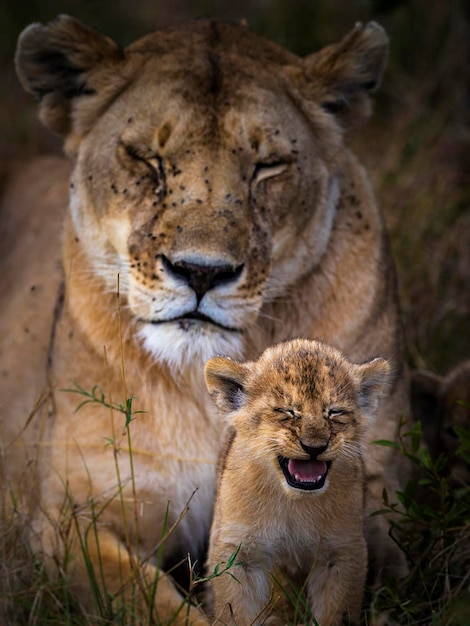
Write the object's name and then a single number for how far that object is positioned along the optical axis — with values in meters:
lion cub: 5.03
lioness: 6.43
